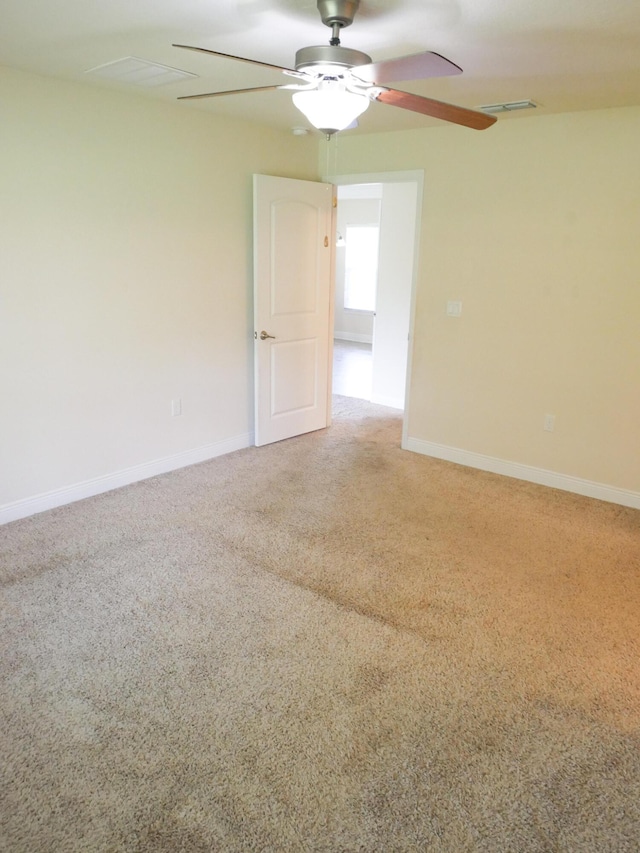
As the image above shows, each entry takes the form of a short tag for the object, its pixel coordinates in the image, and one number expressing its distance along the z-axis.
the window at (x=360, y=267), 10.04
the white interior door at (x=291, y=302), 4.55
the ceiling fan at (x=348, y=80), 1.93
